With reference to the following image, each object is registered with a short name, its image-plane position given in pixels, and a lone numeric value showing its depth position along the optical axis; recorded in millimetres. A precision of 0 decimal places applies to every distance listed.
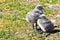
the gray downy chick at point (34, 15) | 10767
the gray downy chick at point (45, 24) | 10461
